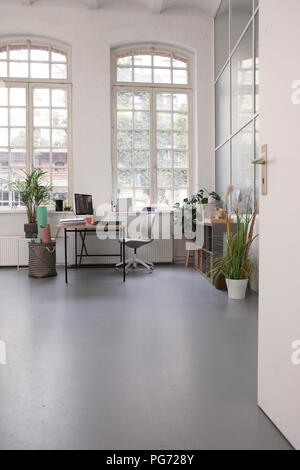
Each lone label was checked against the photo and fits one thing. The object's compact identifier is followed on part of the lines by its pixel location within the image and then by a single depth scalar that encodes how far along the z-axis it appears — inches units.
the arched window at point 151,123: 259.6
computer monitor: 210.4
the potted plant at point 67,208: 247.1
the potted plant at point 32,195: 233.1
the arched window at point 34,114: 252.4
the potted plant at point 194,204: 237.1
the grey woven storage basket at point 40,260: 208.1
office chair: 212.2
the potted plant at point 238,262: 149.1
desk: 193.3
